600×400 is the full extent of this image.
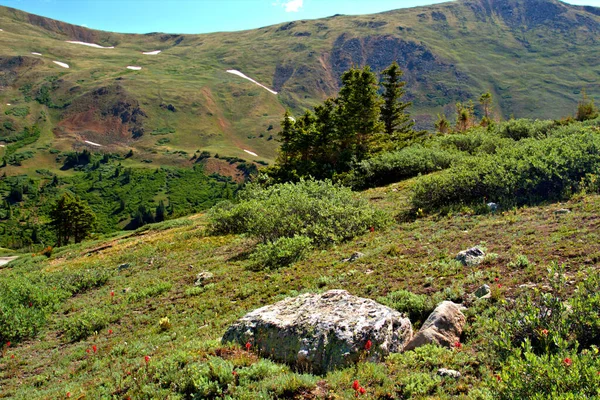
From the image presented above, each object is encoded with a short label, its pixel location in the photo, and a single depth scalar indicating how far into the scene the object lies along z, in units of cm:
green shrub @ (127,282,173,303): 1238
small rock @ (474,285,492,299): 689
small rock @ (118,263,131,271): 1889
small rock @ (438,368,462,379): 506
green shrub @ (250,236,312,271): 1245
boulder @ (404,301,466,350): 588
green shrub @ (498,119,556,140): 2662
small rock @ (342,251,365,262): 1104
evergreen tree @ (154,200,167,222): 12456
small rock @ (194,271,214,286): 1260
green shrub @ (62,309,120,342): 1036
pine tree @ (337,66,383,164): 3188
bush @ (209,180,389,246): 1409
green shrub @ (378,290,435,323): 704
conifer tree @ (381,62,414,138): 4416
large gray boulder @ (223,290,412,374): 582
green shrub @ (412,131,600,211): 1251
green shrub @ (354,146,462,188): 2427
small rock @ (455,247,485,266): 852
